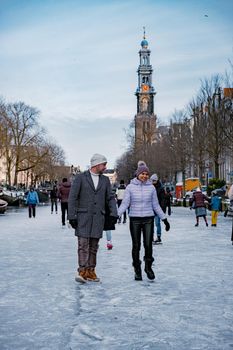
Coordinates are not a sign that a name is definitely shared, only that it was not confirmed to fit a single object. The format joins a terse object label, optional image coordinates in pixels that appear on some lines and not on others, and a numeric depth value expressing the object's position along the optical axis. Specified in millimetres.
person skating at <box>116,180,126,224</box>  22406
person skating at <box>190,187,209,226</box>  21922
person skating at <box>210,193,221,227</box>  21547
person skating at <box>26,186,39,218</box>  28281
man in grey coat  8594
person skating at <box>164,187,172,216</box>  30902
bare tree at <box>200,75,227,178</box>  43656
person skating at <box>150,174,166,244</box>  14906
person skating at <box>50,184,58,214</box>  36916
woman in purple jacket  8898
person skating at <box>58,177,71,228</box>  20738
